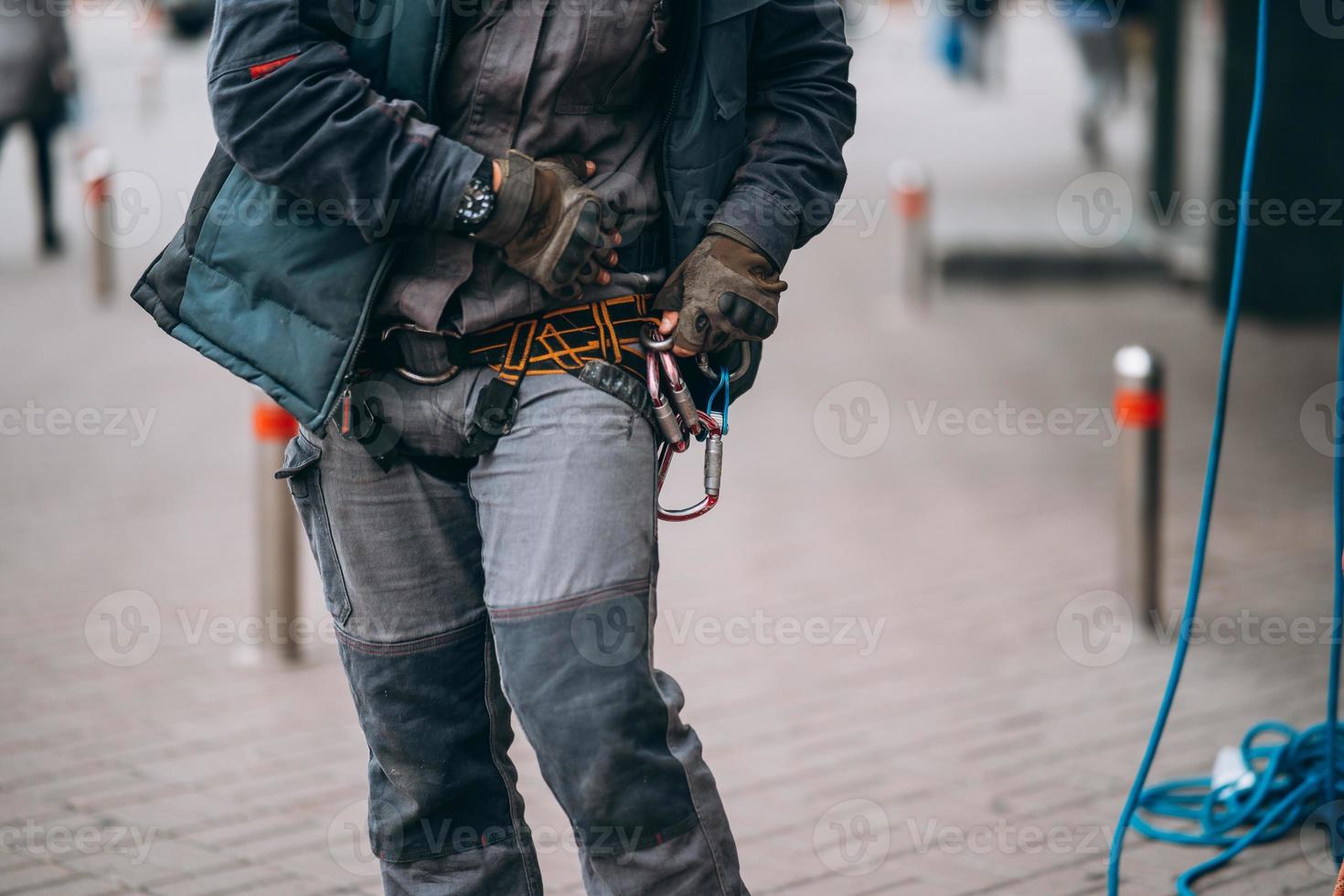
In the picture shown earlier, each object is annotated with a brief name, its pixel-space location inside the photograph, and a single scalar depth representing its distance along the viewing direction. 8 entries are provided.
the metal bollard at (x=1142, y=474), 5.16
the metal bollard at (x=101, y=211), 9.88
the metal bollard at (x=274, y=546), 4.94
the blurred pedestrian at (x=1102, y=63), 16.95
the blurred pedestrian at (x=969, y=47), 24.67
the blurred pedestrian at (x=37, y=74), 10.53
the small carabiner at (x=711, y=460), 2.47
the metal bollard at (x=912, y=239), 10.73
